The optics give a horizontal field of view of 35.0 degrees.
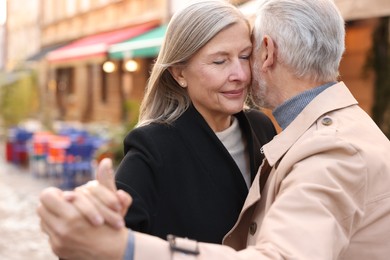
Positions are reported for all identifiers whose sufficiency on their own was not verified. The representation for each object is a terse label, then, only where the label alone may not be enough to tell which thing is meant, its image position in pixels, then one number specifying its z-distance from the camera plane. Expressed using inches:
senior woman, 76.2
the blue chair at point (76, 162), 433.7
